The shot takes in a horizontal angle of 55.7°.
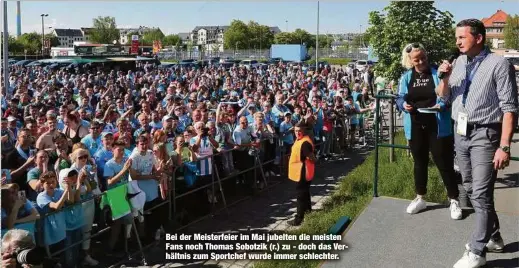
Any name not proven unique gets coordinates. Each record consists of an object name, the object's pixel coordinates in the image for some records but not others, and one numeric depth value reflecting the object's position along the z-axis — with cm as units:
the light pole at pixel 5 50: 1275
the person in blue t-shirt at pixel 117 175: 667
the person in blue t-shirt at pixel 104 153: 724
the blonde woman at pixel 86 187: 623
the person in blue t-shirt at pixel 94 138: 820
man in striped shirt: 345
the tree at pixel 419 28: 1006
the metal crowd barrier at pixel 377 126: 508
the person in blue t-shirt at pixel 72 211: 593
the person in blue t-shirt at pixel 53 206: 565
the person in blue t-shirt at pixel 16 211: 514
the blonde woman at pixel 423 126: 465
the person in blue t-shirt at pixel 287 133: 1127
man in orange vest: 761
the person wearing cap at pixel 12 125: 866
